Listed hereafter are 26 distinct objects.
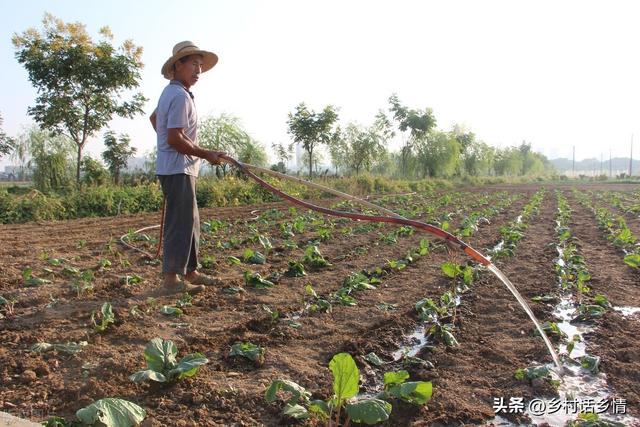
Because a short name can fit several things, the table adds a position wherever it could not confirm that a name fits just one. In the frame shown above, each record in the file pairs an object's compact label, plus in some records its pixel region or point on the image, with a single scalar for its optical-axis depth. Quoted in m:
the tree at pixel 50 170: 14.48
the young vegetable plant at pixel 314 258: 6.10
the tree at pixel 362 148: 32.91
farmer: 4.18
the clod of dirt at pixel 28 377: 2.71
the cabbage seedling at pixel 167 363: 2.65
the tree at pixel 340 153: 34.72
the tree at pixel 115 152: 19.31
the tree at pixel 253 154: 23.79
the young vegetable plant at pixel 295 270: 5.52
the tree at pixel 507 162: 64.19
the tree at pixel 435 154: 40.28
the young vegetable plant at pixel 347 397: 2.15
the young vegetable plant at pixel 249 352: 3.05
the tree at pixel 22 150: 23.02
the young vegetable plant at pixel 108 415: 2.07
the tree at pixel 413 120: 35.91
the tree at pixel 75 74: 13.84
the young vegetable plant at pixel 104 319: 3.44
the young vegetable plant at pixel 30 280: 4.74
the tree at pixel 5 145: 16.95
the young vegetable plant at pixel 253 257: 6.07
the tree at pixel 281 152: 34.59
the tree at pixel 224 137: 23.89
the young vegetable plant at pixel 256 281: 4.95
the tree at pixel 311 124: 26.42
